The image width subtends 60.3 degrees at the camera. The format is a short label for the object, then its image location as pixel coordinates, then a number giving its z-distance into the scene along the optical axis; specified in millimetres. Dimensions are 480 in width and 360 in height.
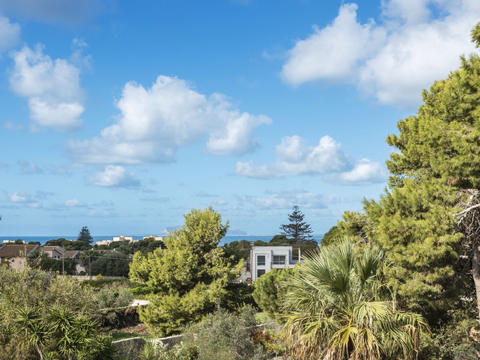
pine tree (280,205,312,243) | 85688
